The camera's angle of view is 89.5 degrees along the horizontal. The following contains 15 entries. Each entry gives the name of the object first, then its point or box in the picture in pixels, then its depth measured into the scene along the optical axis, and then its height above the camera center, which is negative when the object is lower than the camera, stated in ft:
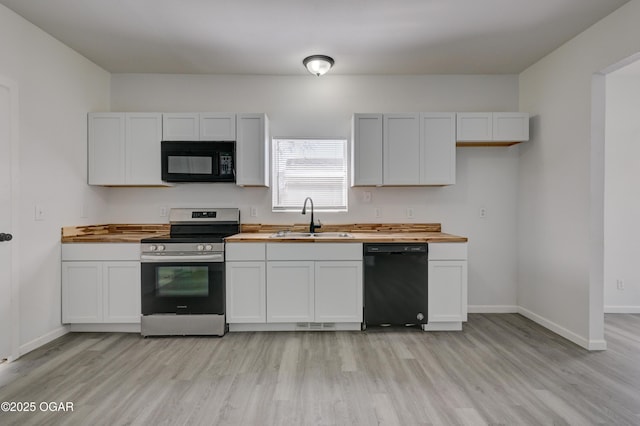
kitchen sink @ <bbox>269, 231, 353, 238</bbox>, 10.87 -0.89
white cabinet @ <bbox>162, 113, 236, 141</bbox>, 11.18 +2.87
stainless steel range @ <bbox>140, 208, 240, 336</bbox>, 10.10 -2.43
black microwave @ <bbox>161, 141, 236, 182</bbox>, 11.13 +1.66
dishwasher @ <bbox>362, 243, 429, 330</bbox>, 10.24 -2.36
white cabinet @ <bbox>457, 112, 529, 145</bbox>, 11.26 +2.92
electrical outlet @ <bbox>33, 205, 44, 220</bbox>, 9.15 -0.11
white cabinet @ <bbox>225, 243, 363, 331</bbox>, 10.23 -2.32
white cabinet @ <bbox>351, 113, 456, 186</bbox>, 11.16 +2.17
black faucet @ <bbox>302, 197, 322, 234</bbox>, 11.76 -0.55
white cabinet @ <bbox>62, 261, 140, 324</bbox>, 10.12 -2.64
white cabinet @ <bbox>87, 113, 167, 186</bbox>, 11.16 +2.10
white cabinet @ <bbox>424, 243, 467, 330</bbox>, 10.30 -2.38
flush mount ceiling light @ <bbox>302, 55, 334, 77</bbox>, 10.63 +4.88
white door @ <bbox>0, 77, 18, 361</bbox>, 8.20 -0.18
